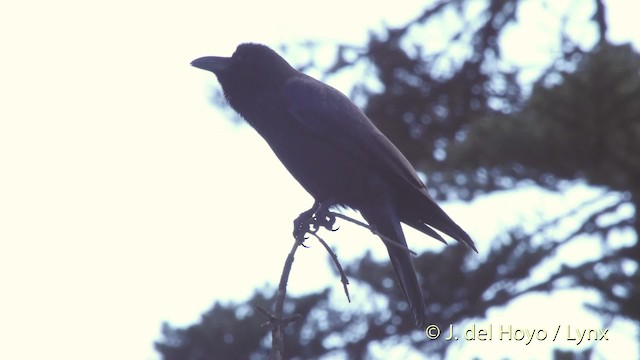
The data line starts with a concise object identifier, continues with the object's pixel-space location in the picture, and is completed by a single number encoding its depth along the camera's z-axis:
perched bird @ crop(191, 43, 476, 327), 10.80
